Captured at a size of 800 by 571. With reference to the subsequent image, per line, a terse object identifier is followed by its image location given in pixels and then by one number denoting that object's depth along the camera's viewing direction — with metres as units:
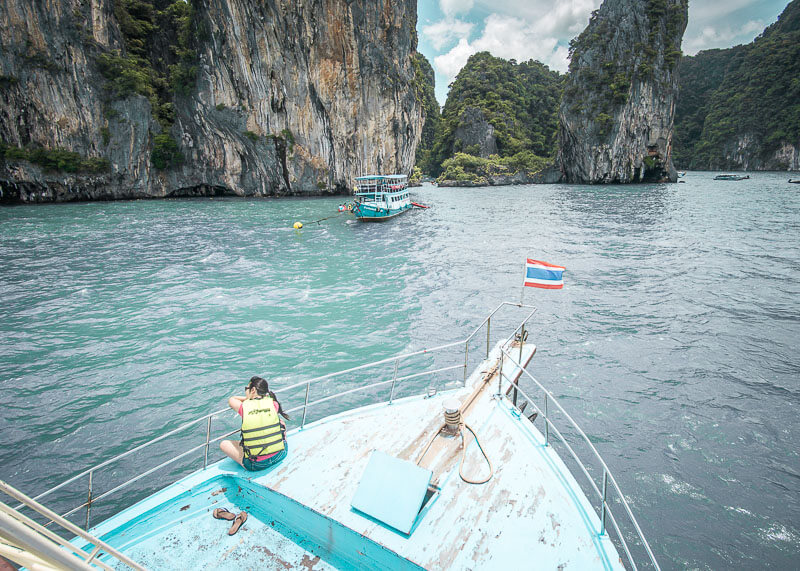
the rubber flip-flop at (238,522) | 4.14
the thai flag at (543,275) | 7.49
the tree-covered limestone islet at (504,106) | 86.75
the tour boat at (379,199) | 30.45
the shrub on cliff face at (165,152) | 42.78
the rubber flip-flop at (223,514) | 4.29
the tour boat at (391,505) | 3.73
